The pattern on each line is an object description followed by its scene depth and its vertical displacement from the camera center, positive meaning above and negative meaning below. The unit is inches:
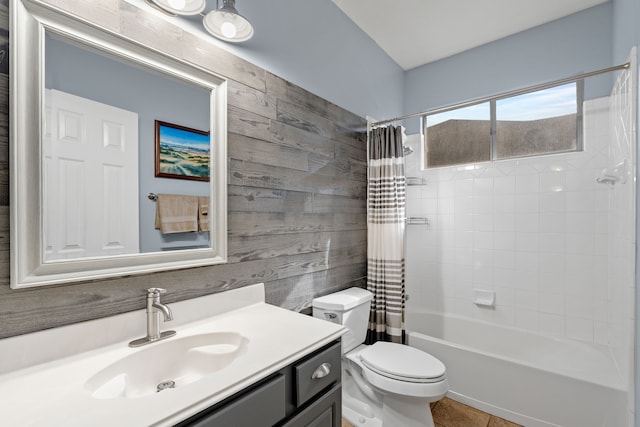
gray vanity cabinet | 29.1 -21.8
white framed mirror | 32.7 +8.0
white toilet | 58.2 -34.3
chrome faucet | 39.5 -14.2
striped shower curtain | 82.0 -6.8
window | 86.4 +28.0
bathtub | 61.3 -40.4
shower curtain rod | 61.2 +30.7
